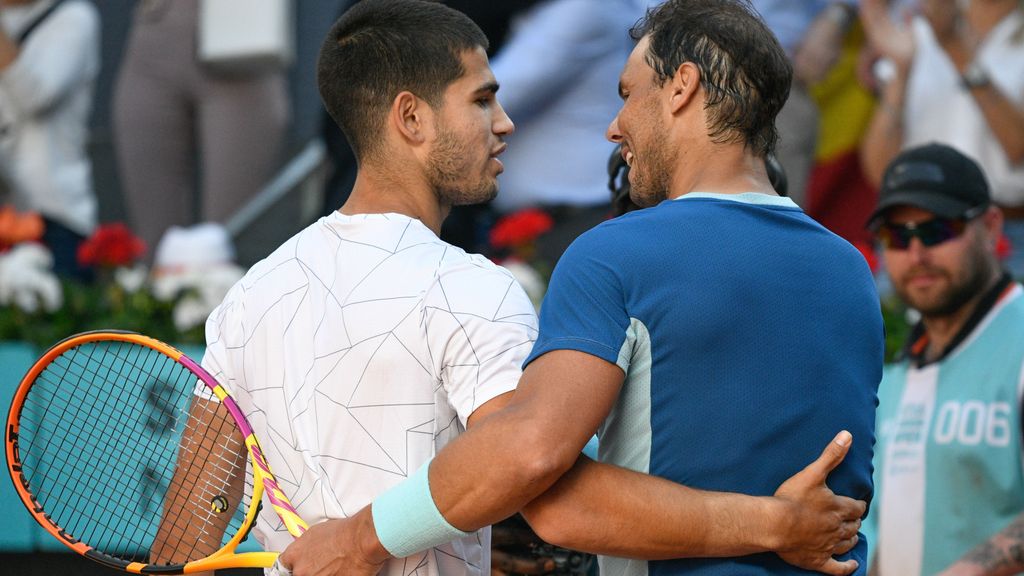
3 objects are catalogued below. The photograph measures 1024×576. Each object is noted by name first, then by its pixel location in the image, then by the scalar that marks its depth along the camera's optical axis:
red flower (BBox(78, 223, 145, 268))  11.85
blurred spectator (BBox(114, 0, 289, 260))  13.02
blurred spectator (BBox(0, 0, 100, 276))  12.94
